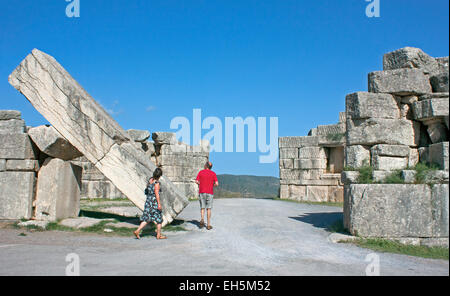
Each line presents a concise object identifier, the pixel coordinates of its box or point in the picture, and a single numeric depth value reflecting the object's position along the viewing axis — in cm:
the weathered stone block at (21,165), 895
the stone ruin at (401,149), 680
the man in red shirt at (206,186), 851
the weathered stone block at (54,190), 889
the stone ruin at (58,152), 814
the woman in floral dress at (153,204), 742
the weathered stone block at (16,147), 897
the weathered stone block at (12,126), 927
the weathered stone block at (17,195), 888
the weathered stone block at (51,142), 876
